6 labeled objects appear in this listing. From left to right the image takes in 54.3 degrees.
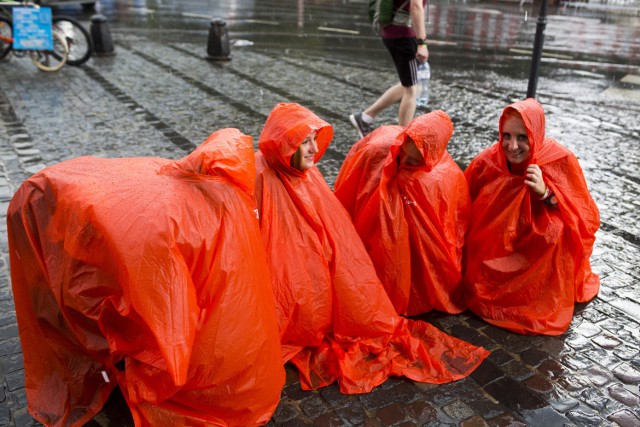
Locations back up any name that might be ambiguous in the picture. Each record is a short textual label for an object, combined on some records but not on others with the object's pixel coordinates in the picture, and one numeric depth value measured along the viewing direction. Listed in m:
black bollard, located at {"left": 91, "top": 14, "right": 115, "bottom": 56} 10.53
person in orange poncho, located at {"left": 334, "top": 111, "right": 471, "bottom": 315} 3.58
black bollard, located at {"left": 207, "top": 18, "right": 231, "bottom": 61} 10.56
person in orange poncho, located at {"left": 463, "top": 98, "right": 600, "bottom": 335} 3.55
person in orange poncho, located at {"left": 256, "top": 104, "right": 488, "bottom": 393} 3.17
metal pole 6.14
